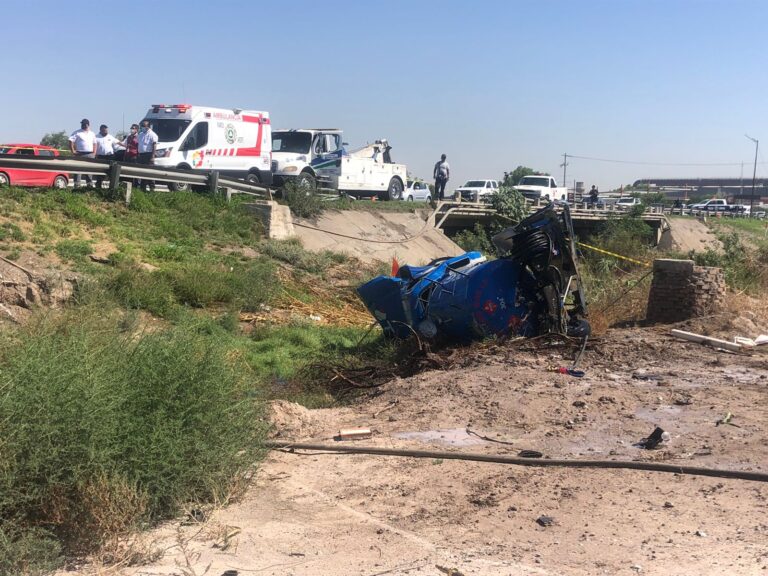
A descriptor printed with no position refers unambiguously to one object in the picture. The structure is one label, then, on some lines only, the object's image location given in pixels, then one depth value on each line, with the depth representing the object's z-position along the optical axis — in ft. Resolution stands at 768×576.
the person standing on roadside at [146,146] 71.67
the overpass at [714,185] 426.92
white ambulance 77.97
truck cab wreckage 38.58
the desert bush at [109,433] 17.62
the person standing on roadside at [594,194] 152.87
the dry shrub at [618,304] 41.09
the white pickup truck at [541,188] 139.64
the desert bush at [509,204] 103.81
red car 63.93
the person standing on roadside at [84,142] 67.05
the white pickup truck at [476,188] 124.63
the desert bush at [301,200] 79.30
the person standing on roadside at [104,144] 69.77
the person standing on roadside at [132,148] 72.33
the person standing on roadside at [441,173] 104.88
